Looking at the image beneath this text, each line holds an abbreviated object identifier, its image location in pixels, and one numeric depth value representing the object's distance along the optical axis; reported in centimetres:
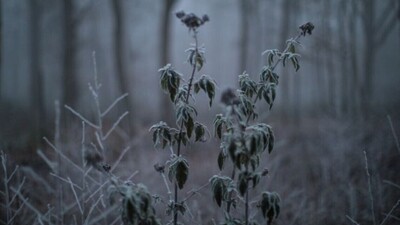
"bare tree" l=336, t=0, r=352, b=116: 856
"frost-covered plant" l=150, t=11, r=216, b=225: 213
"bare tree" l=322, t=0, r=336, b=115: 937
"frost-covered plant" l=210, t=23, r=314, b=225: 199
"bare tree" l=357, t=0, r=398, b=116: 918
